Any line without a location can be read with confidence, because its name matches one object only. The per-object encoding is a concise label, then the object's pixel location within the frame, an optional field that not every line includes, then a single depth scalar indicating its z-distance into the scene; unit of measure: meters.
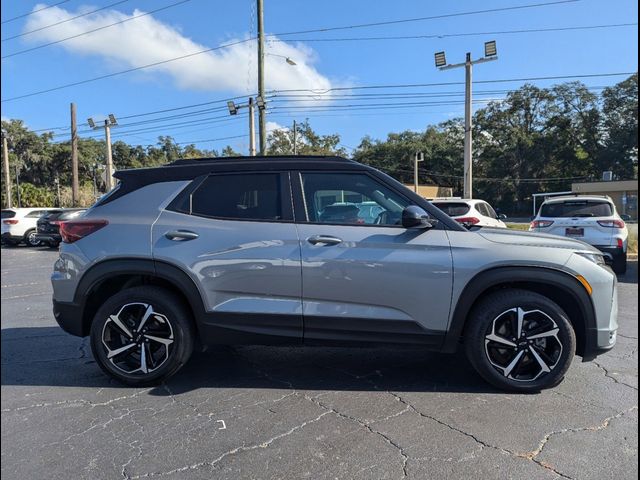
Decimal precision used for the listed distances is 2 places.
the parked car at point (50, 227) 17.34
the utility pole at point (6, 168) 33.29
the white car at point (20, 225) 19.12
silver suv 3.53
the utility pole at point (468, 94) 19.91
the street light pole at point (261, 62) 19.78
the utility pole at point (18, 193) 40.31
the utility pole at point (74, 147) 28.77
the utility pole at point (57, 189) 45.51
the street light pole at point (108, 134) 30.80
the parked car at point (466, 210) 10.32
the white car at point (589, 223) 9.01
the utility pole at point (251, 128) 22.74
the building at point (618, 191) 39.06
